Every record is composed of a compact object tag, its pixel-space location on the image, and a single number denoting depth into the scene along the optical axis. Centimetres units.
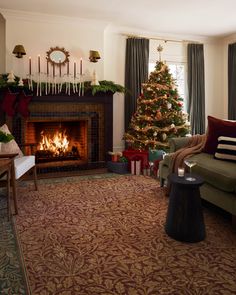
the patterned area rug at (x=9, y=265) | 180
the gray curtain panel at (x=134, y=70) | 580
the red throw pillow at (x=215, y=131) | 349
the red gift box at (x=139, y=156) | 499
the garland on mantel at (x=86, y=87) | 455
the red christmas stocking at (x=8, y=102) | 459
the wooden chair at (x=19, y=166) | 308
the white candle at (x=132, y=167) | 495
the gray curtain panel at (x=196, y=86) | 641
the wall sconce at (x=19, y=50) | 462
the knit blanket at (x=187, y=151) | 355
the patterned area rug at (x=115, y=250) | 184
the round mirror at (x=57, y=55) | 509
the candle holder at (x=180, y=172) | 274
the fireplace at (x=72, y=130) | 500
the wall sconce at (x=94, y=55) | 512
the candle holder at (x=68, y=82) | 492
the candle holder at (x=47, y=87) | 481
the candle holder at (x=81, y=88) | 501
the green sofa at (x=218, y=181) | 268
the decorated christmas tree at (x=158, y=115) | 532
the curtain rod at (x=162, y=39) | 581
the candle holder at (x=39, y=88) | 475
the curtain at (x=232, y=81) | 625
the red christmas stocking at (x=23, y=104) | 468
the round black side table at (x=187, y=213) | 243
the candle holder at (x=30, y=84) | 468
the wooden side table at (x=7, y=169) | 287
